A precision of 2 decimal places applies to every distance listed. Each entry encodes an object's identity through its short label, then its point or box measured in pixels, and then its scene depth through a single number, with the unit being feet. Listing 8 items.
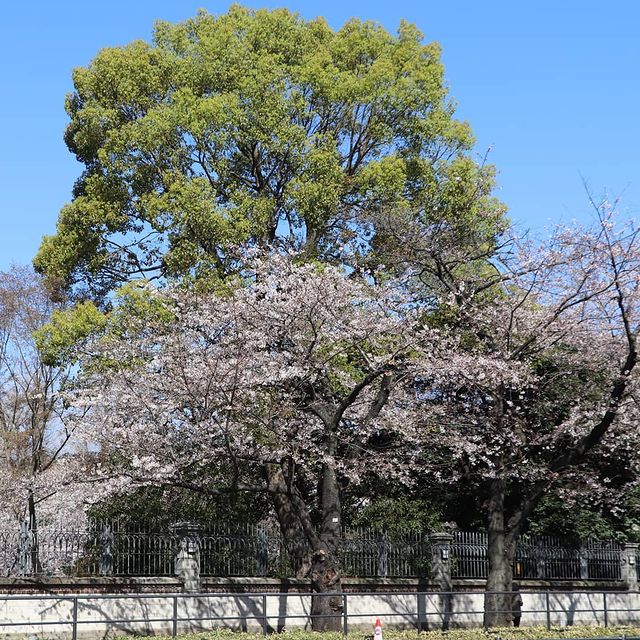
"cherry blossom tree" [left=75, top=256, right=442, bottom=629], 68.74
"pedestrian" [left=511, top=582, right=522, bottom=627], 76.60
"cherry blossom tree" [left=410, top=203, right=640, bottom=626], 74.84
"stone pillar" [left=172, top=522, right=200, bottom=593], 71.21
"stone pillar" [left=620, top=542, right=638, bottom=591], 102.53
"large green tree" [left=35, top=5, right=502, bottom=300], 86.33
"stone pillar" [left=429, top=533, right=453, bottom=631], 86.38
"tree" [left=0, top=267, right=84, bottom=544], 100.07
